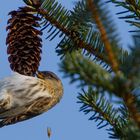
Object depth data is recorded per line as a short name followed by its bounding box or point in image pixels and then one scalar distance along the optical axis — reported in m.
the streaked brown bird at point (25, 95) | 4.45
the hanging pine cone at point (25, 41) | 4.29
